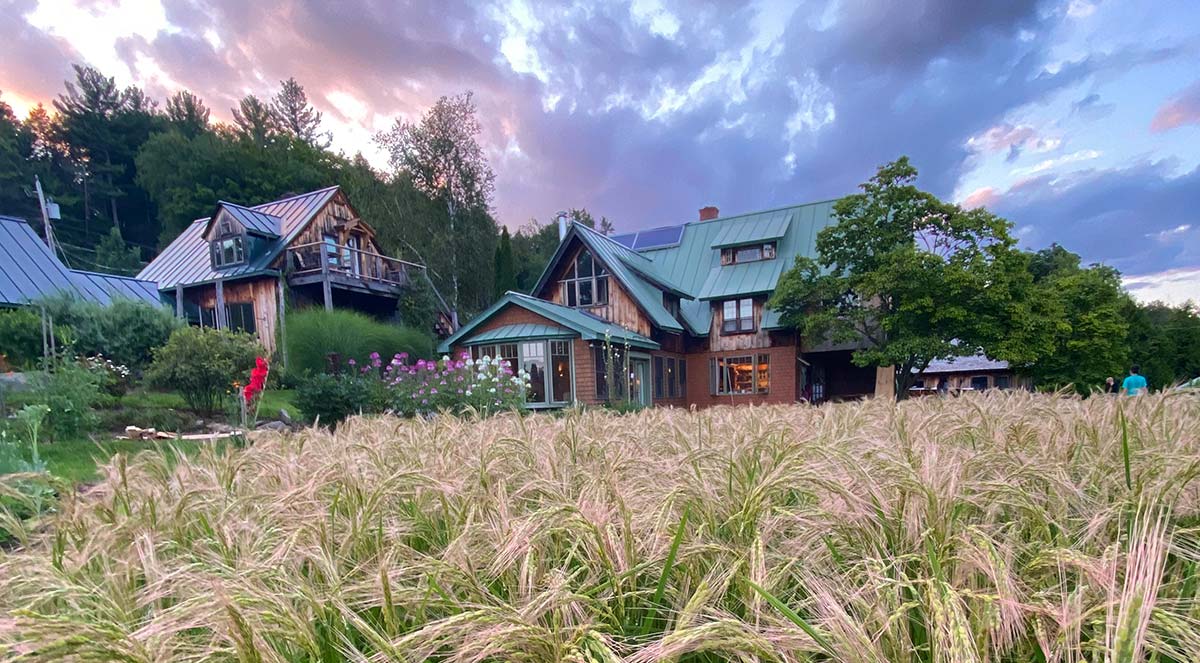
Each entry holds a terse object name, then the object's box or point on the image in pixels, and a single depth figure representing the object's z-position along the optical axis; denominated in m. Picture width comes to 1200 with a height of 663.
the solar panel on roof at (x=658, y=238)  24.12
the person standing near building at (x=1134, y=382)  8.82
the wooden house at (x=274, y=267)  19.38
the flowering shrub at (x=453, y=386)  8.77
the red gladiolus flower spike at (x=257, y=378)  4.80
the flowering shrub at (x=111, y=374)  10.02
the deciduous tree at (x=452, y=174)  25.16
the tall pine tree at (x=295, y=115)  45.56
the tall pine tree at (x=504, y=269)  27.06
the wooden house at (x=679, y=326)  16.23
